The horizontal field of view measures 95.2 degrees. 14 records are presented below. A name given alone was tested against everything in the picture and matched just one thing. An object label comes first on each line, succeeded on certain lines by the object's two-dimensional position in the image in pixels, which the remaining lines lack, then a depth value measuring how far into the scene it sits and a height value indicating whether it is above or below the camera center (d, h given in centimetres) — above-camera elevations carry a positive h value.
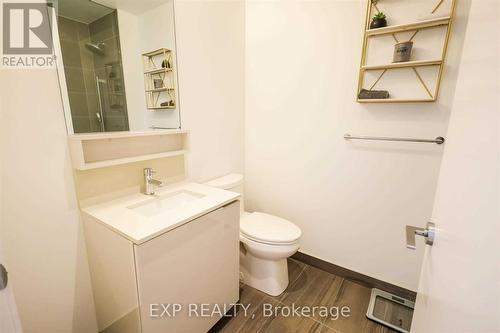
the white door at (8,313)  44 -39
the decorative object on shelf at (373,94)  137 +14
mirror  100 +25
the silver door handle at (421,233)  69 -34
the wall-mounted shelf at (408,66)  119 +29
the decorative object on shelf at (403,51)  125 +37
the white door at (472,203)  38 -17
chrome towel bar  129 -12
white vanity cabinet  90 -69
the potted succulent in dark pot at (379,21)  131 +55
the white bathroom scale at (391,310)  138 -121
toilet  147 -82
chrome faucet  130 -36
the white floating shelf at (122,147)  102 -16
